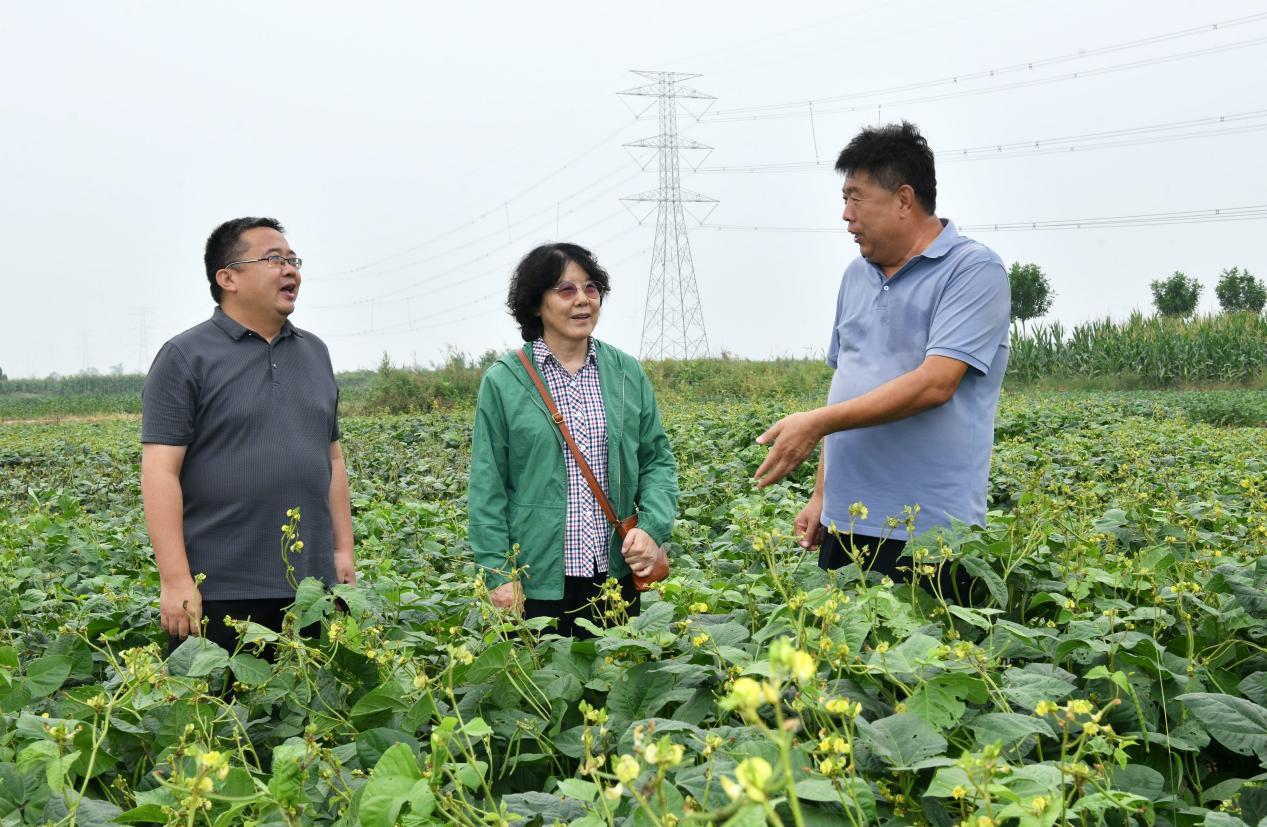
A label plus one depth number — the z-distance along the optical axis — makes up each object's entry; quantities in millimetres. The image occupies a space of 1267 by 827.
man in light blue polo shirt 2934
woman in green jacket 3230
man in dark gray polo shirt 3027
